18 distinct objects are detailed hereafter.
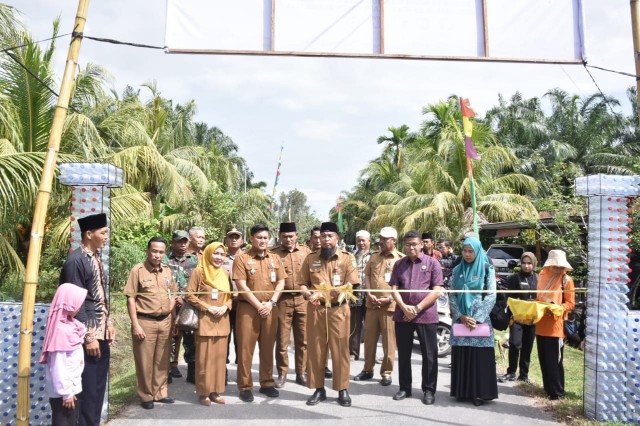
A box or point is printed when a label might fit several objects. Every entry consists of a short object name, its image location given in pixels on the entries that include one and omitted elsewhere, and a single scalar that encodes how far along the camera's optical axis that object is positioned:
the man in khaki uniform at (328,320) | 5.92
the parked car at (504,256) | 15.48
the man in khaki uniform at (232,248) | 7.38
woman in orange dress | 6.03
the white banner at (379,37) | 5.13
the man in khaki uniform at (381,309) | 6.82
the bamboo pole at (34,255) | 4.54
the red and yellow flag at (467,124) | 10.80
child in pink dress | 3.97
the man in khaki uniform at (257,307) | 6.10
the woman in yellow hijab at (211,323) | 5.88
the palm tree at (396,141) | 35.25
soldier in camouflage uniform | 6.91
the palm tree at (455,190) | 18.28
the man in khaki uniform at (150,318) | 5.72
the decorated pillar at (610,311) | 5.40
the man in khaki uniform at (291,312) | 6.77
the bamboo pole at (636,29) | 5.23
